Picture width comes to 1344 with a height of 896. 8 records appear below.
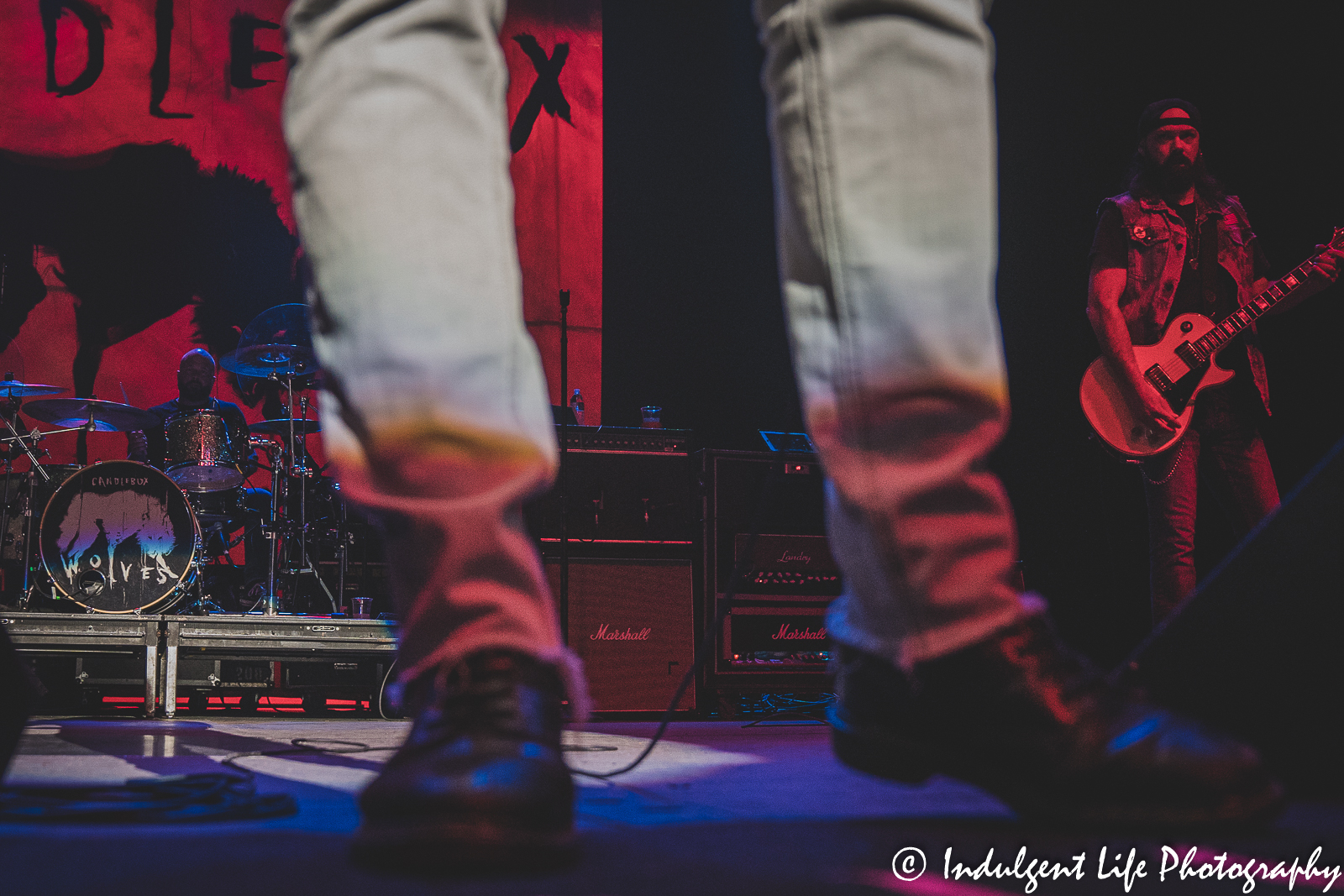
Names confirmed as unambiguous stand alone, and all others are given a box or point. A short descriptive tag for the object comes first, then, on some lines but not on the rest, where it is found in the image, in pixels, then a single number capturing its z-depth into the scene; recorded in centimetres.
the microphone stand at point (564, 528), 327
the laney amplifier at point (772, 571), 377
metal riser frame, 344
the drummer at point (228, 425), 475
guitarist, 299
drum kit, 411
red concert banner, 507
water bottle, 443
